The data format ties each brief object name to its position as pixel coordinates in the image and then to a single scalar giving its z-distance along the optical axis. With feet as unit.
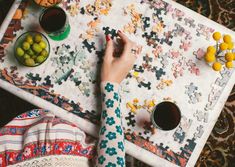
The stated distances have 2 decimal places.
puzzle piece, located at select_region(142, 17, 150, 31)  3.98
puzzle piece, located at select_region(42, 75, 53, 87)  3.86
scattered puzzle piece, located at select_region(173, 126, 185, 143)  3.80
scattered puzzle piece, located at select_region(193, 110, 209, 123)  3.84
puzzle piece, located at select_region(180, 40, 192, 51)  3.94
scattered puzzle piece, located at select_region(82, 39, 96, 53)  3.92
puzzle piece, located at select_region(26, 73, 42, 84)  3.86
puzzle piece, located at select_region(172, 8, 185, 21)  4.01
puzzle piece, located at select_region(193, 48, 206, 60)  3.93
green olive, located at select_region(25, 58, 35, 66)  3.67
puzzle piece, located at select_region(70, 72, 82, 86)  3.87
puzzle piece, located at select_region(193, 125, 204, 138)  3.82
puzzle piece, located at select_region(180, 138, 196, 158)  3.81
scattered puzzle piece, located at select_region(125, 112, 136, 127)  3.81
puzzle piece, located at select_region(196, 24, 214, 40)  3.97
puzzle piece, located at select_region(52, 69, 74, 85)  3.87
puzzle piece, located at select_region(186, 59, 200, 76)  3.90
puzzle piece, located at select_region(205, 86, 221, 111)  3.88
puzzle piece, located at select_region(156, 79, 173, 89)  3.88
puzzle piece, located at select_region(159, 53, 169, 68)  3.91
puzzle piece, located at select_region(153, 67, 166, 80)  3.90
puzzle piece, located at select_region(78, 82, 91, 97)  3.86
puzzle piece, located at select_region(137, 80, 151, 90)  3.88
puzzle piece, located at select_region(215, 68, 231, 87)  3.92
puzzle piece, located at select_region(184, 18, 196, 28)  3.99
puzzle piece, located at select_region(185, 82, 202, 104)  3.87
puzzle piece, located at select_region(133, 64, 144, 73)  3.91
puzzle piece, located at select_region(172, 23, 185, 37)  3.97
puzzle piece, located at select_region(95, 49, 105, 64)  3.92
